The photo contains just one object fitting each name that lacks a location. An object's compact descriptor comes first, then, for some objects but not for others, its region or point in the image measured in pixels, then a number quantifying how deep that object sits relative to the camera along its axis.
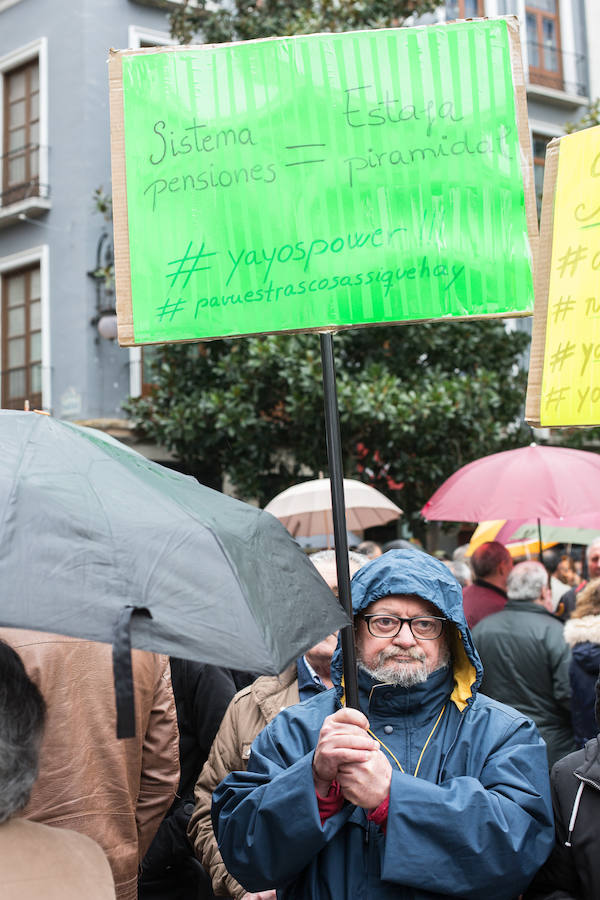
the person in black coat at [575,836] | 2.39
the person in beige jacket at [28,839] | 1.93
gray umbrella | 1.62
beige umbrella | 7.62
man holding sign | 2.20
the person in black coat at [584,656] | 4.32
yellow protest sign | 2.80
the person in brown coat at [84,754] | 2.77
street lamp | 15.80
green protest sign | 2.65
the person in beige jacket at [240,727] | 3.33
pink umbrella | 6.13
